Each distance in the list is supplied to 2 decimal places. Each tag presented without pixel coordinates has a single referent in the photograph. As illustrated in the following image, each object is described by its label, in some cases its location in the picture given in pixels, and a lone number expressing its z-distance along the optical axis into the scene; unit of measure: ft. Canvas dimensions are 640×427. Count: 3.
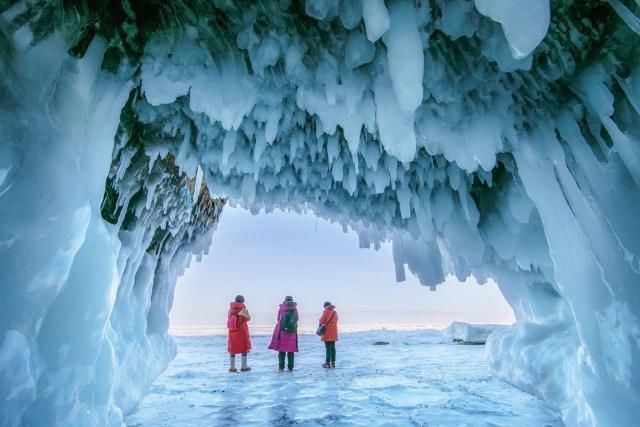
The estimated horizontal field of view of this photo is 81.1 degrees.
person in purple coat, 22.63
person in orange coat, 24.17
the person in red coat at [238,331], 22.79
